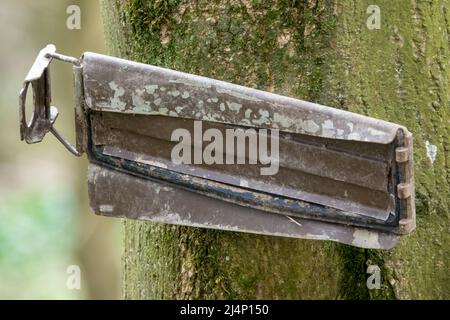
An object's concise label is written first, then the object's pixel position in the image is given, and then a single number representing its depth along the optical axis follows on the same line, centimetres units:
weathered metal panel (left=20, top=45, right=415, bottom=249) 122
